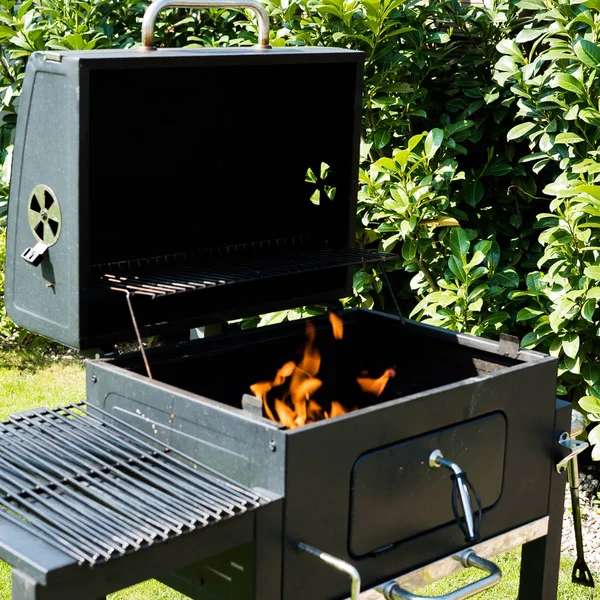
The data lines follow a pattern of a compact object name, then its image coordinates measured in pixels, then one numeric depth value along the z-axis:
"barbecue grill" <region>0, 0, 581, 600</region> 1.70
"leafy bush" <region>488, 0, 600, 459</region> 2.91
